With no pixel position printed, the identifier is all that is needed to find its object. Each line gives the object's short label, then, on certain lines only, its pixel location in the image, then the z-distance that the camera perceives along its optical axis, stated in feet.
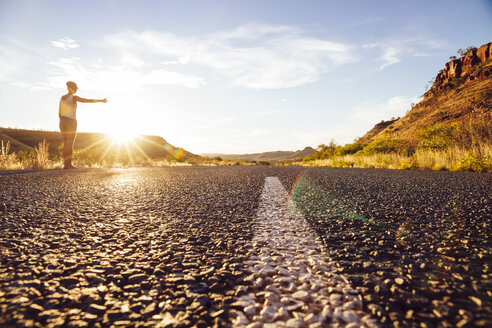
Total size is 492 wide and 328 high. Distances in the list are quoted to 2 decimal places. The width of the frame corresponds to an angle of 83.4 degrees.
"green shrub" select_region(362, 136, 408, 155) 56.02
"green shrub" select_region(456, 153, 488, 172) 26.94
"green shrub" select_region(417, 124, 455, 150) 39.23
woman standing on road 28.07
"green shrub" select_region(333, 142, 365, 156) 89.72
